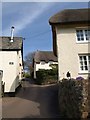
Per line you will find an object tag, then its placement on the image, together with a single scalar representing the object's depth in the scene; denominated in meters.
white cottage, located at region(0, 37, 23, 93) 10.13
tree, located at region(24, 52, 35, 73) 25.29
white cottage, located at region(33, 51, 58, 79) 21.07
